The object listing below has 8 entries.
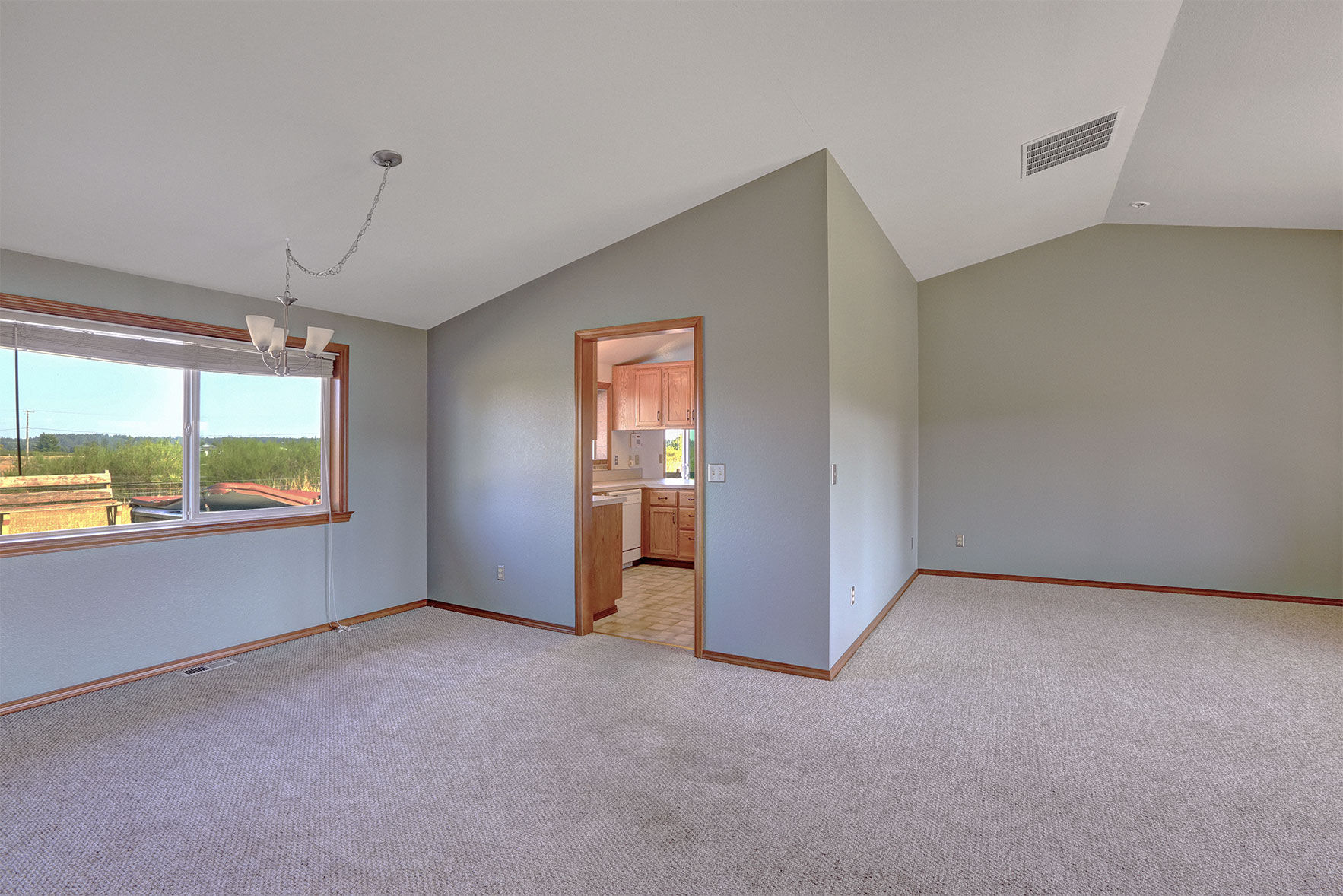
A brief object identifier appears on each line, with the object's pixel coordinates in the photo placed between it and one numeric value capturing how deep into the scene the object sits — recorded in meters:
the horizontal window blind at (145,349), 3.16
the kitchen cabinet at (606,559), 4.62
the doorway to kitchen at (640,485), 4.29
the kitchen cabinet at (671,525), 6.71
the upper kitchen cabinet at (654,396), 6.95
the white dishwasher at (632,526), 6.55
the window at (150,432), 3.23
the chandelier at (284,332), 2.84
